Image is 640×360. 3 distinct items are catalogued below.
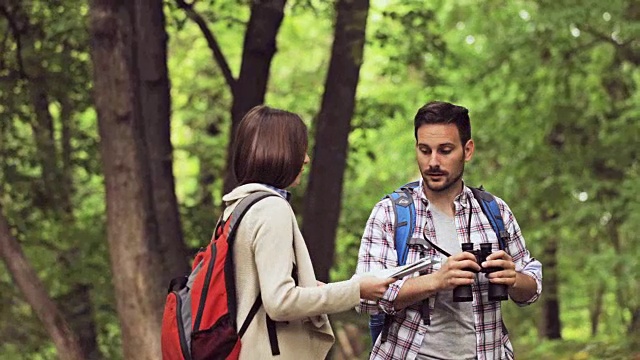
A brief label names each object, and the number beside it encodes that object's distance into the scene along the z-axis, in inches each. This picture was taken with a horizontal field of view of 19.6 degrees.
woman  219.7
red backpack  220.8
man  242.8
